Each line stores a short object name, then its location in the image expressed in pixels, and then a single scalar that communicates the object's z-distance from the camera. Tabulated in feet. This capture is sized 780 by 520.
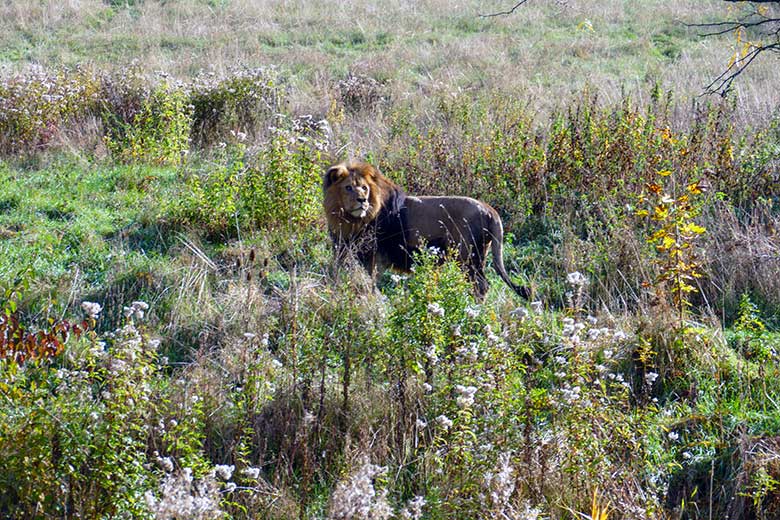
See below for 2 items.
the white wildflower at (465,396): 30.89
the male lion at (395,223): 52.26
